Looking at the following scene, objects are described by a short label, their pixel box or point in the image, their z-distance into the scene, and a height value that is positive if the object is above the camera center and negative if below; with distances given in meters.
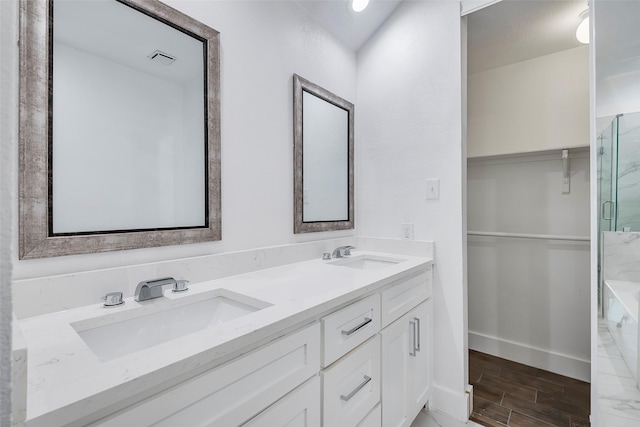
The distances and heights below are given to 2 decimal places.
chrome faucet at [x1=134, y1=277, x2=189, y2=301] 0.93 -0.23
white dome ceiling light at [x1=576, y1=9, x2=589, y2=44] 1.58 +0.98
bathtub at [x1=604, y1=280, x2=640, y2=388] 1.09 -0.40
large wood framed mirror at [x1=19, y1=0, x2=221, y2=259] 0.83 +0.28
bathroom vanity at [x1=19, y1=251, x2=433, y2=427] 0.54 -0.34
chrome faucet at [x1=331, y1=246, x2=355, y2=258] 1.71 -0.22
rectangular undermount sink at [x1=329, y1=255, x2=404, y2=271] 1.71 -0.29
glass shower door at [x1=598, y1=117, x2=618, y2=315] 1.23 +0.13
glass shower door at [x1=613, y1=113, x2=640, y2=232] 1.11 +0.15
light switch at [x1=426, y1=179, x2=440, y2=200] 1.71 +0.14
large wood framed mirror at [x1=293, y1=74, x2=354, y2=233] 1.63 +0.32
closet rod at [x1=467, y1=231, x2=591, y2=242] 1.98 -0.16
